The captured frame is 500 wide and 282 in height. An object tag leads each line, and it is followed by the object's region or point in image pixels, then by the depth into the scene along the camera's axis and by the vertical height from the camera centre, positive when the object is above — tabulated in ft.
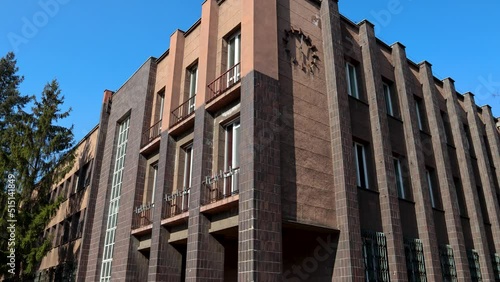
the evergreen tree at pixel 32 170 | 59.52 +19.91
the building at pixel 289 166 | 32.86 +13.07
